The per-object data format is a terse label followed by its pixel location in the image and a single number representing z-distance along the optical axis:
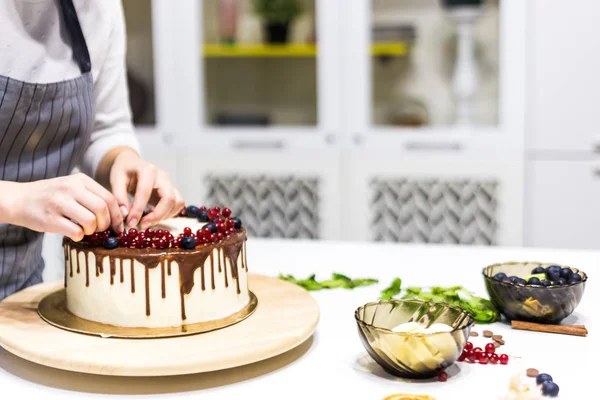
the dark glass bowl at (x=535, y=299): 1.08
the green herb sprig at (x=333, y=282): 1.33
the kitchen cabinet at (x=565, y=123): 2.76
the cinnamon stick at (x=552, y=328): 1.09
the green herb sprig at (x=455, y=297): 1.14
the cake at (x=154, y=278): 1.07
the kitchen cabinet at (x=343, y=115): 2.86
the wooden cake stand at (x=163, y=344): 0.92
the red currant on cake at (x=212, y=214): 1.26
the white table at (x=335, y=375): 0.92
